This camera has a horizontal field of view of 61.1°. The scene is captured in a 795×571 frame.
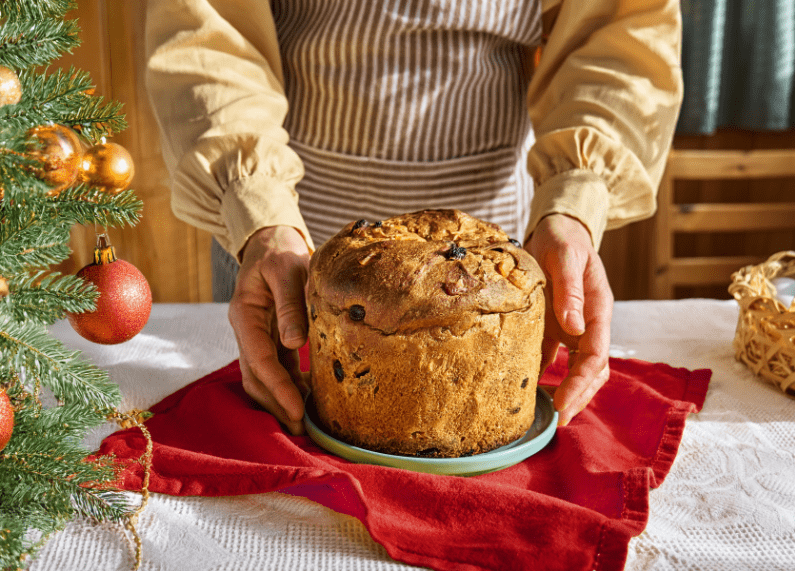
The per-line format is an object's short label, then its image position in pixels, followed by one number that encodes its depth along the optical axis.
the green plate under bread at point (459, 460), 0.70
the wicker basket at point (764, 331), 0.94
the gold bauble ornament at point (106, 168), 0.63
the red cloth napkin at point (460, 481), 0.59
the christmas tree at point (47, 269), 0.53
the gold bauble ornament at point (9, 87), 0.52
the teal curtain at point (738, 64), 2.50
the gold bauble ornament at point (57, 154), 0.54
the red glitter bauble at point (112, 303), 0.67
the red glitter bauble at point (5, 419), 0.53
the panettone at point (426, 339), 0.71
